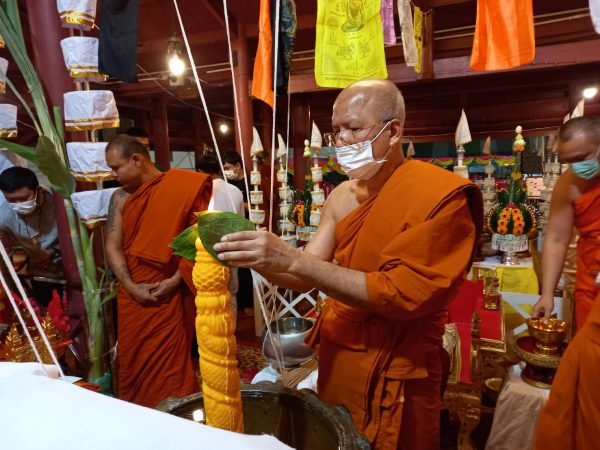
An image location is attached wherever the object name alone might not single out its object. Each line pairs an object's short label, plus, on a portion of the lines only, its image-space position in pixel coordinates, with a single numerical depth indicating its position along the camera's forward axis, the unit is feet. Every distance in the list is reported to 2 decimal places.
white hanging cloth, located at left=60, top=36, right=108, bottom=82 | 6.04
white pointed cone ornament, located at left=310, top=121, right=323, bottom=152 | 10.94
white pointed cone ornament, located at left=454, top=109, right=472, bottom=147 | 9.51
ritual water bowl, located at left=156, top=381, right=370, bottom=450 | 2.64
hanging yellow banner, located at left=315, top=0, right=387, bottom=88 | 8.27
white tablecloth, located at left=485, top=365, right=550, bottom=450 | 5.73
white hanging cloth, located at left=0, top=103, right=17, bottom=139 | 6.49
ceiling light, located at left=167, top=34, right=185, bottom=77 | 14.95
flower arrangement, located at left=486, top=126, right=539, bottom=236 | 9.66
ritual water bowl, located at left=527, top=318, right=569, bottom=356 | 5.71
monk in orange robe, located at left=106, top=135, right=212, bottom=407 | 7.02
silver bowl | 6.55
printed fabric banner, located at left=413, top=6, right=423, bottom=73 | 12.19
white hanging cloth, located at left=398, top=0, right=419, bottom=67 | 10.18
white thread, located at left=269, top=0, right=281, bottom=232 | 2.63
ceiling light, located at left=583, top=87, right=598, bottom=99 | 18.93
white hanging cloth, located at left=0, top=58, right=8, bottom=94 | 5.52
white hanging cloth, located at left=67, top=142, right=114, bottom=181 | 6.21
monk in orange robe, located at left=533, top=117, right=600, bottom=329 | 6.15
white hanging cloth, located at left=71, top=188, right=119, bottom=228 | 6.29
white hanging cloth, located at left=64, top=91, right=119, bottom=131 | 6.08
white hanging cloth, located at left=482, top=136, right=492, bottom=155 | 11.48
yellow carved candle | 2.40
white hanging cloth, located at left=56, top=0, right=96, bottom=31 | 6.00
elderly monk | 3.13
